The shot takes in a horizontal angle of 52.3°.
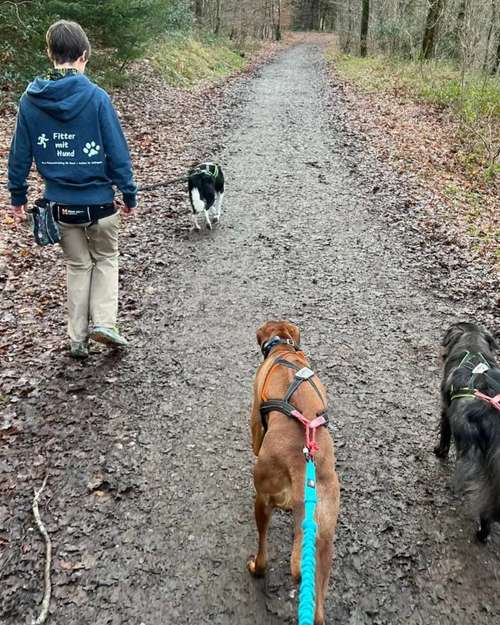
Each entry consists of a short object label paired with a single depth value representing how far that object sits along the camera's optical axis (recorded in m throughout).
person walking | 4.02
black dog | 3.13
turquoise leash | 1.78
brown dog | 2.45
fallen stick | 2.91
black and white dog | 7.95
